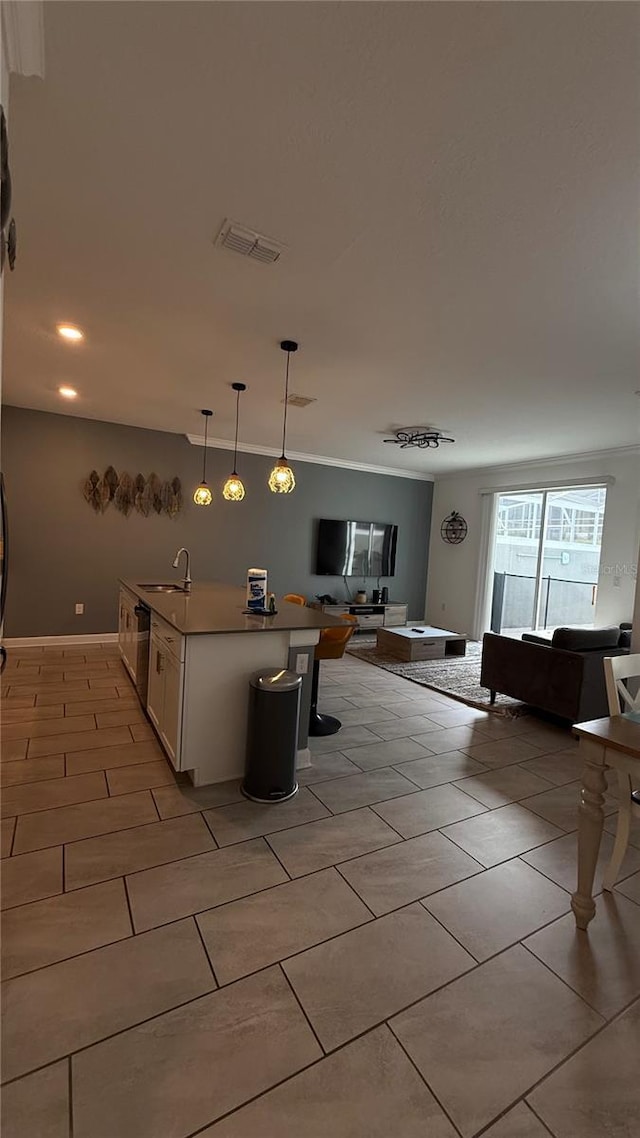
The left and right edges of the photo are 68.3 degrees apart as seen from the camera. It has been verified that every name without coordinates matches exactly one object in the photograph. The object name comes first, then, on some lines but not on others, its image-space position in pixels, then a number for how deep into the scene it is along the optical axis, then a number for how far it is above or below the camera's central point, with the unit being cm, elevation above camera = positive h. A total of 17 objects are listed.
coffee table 573 -108
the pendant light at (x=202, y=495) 453 +46
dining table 164 -78
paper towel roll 312 -27
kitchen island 253 -72
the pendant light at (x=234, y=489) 392 +47
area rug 425 -127
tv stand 699 -92
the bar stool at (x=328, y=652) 335 -72
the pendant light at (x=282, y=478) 331 +50
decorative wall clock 760 +49
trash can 242 -98
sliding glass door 599 +9
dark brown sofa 353 -82
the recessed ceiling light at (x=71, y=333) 305 +133
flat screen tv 707 +6
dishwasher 338 -80
